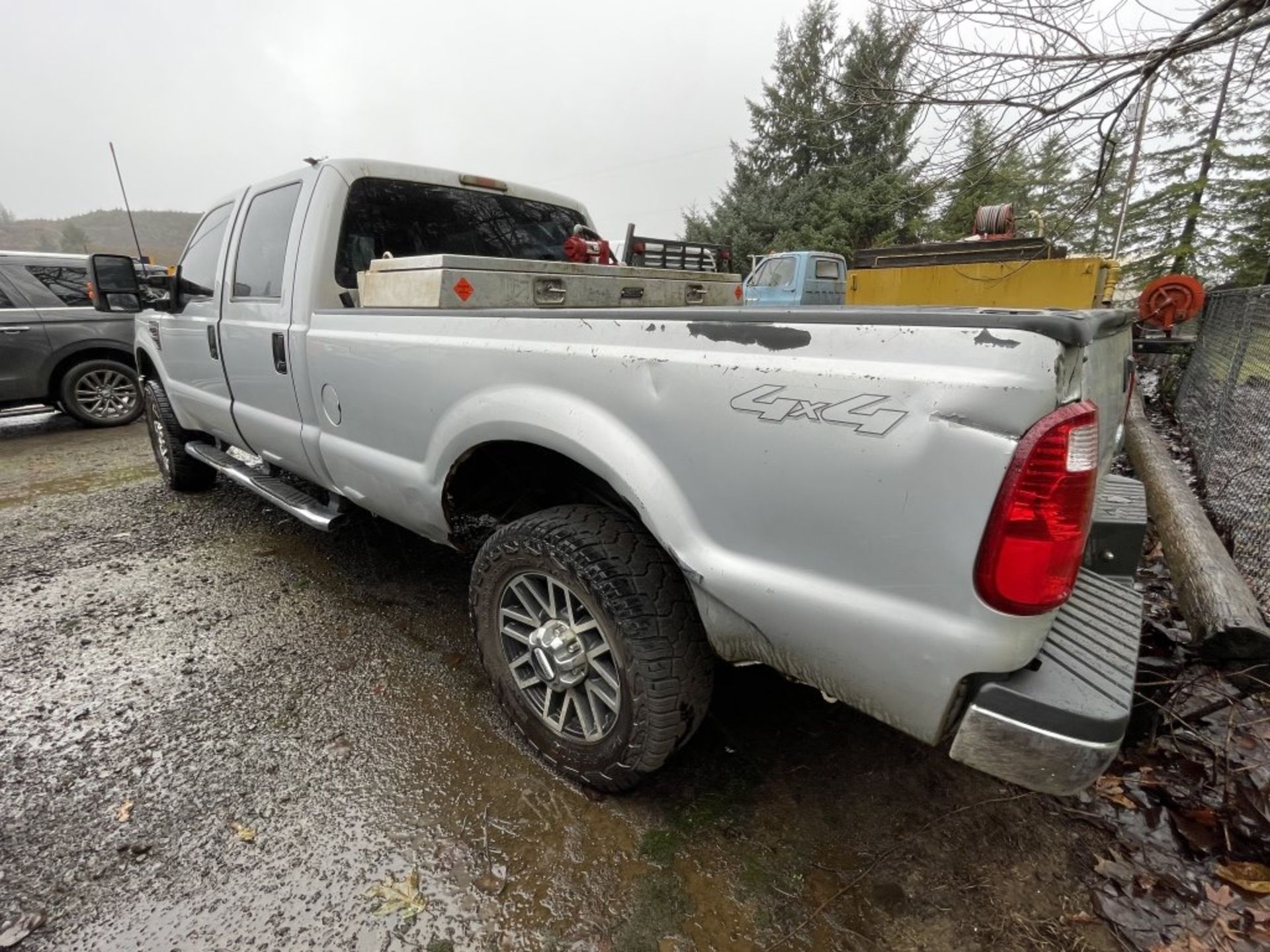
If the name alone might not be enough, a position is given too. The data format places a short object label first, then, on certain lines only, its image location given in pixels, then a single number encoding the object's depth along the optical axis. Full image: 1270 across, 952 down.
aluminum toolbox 2.31
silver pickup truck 1.16
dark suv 6.25
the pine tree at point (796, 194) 18.52
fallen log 2.19
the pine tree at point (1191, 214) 8.74
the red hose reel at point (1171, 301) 6.37
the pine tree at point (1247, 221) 10.45
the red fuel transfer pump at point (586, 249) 3.42
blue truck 11.86
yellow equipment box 6.91
